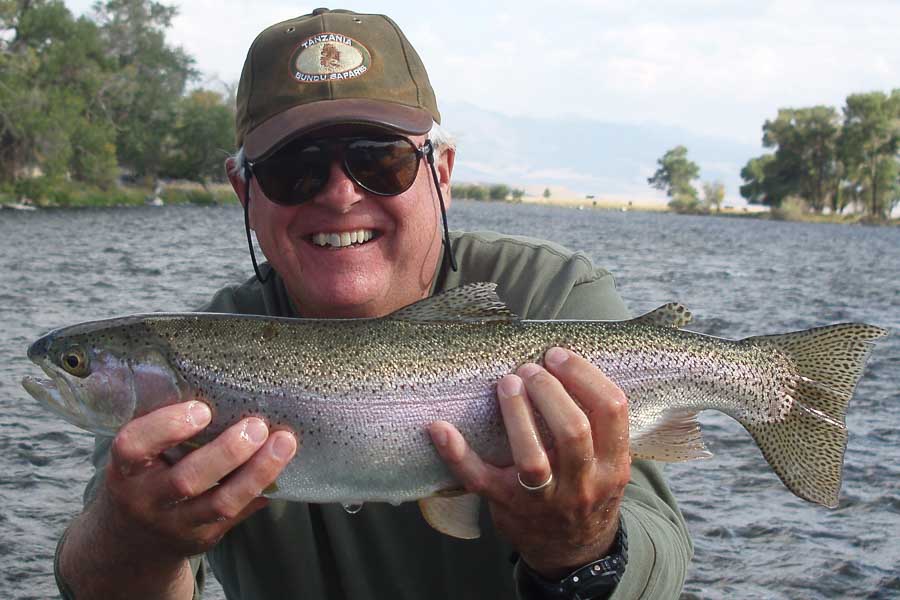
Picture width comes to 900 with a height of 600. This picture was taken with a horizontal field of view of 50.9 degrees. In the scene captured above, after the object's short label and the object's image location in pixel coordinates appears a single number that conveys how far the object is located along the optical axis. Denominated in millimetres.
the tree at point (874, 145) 91312
